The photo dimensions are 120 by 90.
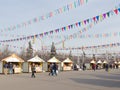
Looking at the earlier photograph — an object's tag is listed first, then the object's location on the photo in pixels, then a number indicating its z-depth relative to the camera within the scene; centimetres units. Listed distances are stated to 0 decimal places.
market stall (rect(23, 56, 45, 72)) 4541
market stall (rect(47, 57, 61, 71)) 5103
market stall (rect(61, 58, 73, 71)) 5657
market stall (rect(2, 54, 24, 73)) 3973
